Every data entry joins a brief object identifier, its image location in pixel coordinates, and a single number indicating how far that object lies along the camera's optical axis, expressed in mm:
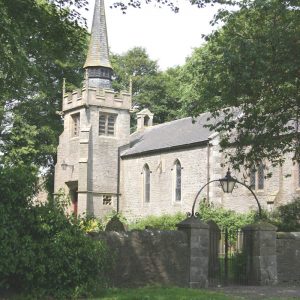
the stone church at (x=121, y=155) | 33750
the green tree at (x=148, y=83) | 55753
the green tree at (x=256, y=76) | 14227
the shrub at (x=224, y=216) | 27553
